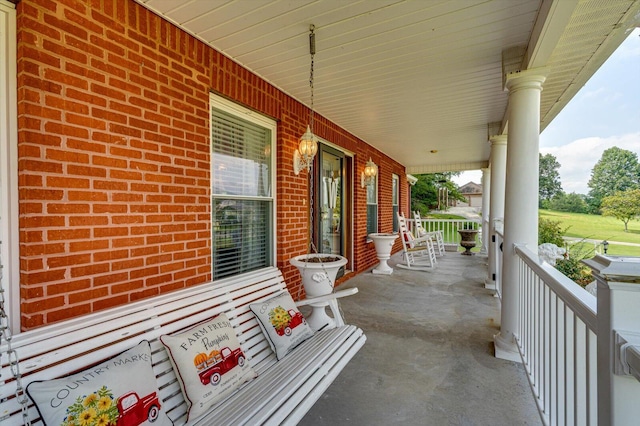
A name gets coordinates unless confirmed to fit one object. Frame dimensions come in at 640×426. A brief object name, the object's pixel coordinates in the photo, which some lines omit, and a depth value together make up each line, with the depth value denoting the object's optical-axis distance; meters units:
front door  4.17
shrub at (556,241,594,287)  3.52
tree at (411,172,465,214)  17.27
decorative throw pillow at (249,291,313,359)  1.91
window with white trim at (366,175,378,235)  6.03
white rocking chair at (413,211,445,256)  7.59
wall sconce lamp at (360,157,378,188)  5.07
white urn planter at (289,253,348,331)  2.66
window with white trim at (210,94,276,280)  2.54
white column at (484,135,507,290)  4.34
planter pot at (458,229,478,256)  7.61
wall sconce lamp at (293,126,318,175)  2.72
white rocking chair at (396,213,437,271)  5.84
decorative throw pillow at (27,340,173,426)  1.04
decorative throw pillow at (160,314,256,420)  1.38
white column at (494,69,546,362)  2.28
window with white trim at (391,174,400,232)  7.66
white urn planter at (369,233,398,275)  5.33
